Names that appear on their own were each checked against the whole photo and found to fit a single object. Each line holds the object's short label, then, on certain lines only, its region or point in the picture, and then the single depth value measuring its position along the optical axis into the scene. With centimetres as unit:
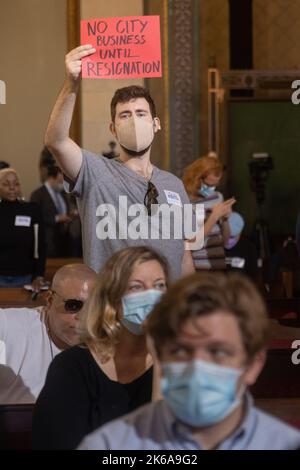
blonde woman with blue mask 494
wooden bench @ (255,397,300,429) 686
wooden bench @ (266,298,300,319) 1212
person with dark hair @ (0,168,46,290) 1346
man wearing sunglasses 670
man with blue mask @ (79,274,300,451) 357
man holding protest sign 646
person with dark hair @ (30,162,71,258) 1807
